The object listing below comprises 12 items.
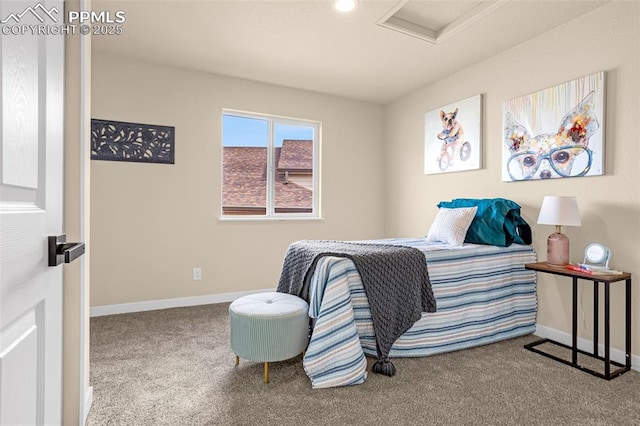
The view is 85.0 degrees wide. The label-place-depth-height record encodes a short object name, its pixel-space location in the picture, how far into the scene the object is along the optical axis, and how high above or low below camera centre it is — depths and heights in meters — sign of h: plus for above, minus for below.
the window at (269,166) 3.91 +0.53
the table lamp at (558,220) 2.31 -0.05
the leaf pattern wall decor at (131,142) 3.20 +0.66
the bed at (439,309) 1.99 -0.66
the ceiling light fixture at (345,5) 2.37 +1.43
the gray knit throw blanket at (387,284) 2.12 -0.46
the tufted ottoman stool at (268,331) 2.02 -0.70
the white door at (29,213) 0.54 +0.00
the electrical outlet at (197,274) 3.62 -0.65
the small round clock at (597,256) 2.25 -0.28
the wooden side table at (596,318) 2.10 -0.67
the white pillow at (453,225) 2.83 -0.11
